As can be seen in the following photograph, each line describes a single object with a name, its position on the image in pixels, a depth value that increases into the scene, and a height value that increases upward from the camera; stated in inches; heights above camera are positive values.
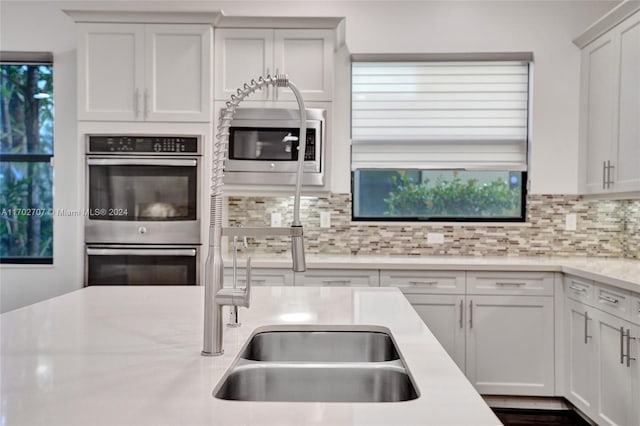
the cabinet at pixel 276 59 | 132.3 +37.6
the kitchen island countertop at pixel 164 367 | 33.3 -13.6
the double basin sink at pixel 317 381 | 45.9 -16.2
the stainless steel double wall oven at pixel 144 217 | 126.7 -3.2
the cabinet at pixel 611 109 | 114.7 +24.0
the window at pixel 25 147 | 151.1 +16.5
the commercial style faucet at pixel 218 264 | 46.1 -5.3
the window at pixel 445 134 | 148.4 +21.1
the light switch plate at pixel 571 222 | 145.4 -4.0
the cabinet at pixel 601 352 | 94.6 -29.3
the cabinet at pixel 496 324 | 122.9 -28.1
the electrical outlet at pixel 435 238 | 148.5 -9.0
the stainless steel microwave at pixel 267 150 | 131.8 +14.1
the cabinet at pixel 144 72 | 129.0 +33.1
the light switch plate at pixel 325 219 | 149.6 -3.9
